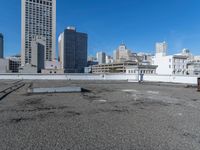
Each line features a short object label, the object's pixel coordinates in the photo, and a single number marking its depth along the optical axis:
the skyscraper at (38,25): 109.50
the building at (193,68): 68.05
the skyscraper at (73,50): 121.16
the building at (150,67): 65.39
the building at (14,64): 104.41
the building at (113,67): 90.50
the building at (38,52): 103.44
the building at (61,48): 123.12
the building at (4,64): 83.76
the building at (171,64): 64.81
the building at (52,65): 91.94
